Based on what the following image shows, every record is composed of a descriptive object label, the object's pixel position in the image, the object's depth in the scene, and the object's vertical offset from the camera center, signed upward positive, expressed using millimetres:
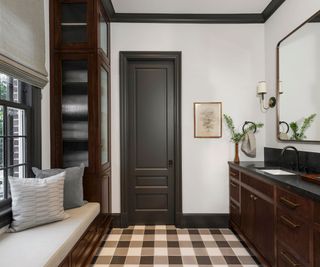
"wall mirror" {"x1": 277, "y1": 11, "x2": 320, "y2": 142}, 2439 +543
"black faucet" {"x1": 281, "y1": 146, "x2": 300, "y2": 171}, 2611 -262
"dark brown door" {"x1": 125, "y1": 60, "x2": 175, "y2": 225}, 3701 +103
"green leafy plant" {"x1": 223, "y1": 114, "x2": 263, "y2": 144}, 3488 +50
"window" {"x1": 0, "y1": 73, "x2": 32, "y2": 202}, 2164 +56
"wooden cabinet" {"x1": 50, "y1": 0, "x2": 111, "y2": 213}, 2814 +525
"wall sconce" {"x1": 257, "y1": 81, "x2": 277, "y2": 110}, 3334 +578
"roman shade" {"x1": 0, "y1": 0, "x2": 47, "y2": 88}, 1881 +815
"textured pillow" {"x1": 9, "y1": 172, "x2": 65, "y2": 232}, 1961 -553
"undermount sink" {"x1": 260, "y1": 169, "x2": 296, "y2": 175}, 2560 -419
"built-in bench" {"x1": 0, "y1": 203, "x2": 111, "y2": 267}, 1528 -753
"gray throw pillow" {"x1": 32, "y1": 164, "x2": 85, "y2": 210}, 2442 -512
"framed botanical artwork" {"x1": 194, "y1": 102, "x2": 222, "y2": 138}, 3590 +211
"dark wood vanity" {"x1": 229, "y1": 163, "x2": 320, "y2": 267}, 1670 -750
